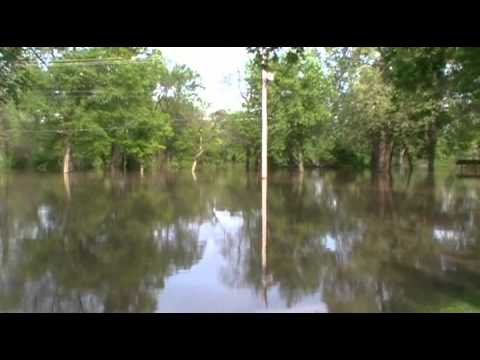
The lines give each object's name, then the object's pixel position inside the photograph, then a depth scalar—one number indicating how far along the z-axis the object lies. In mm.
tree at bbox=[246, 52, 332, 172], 32438
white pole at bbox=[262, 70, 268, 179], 21083
